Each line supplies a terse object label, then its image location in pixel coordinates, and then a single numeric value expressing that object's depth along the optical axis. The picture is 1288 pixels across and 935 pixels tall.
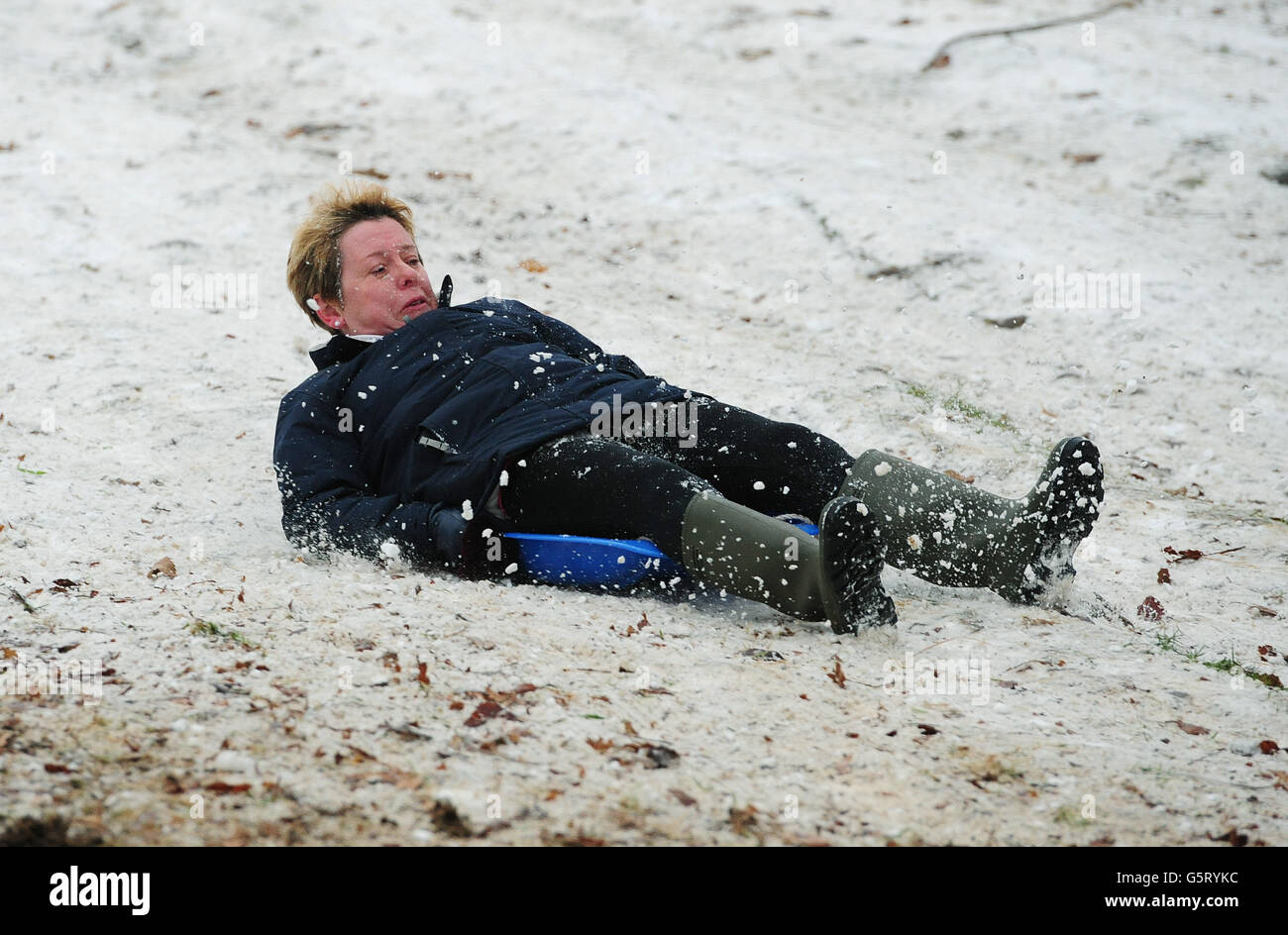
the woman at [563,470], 5.91
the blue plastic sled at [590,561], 6.43
